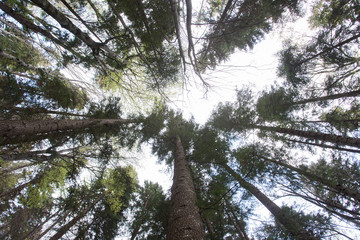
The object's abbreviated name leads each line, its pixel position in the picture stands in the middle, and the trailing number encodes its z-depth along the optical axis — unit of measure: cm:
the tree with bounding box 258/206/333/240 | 390
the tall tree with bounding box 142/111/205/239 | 248
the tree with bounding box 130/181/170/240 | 523
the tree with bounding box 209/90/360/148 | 565
